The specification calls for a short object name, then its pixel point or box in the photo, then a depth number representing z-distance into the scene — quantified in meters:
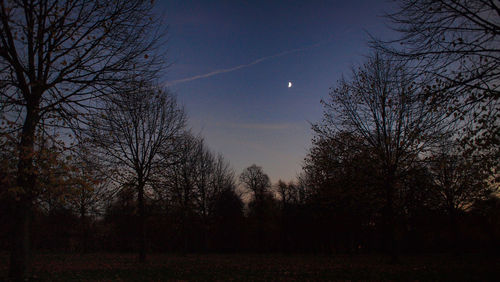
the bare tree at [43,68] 8.36
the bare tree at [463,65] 7.55
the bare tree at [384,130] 15.78
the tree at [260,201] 41.72
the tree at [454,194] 21.41
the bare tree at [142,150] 17.78
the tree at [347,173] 16.17
